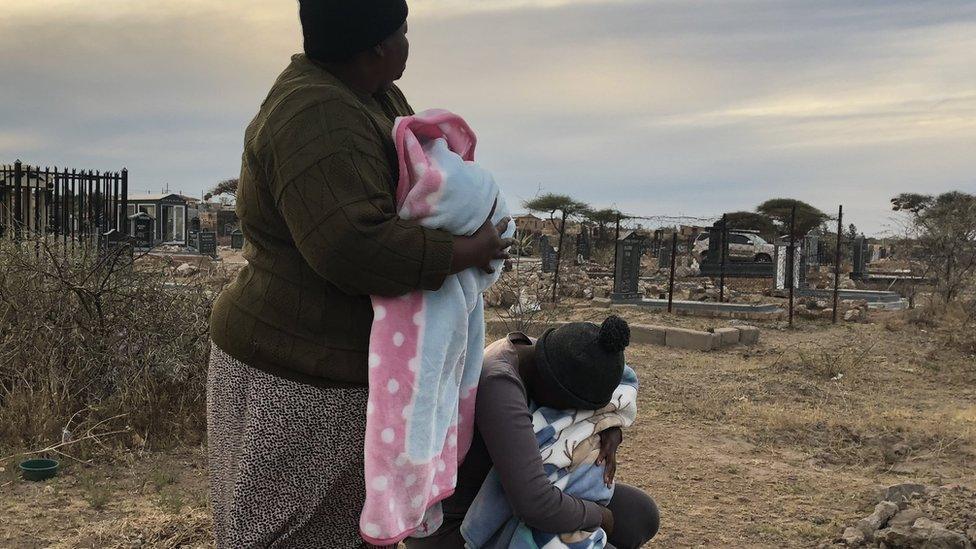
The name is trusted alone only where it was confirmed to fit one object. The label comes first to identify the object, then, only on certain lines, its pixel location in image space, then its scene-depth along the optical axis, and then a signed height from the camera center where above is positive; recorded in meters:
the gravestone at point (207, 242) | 25.84 -0.10
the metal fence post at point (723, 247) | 16.27 +0.23
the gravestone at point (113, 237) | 8.81 -0.02
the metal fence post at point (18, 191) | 10.23 +0.49
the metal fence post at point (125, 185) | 12.09 +0.72
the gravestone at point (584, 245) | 29.44 +0.27
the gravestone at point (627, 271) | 16.25 -0.32
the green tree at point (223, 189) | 46.97 +2.90
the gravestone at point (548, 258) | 23.36 -0.18
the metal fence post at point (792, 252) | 14.03 +0.16
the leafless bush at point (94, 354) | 5.04 -0.74
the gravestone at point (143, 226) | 19.70 +0.25
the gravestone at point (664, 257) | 28.02 -0.05
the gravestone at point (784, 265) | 19.70 -0.12
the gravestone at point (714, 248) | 24.33 +0.28
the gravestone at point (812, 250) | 26.81 +0.37
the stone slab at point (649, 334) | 10.83 -1.02
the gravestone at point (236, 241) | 30.52 -0.04
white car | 27.64 +0.34
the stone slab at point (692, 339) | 10.53 -1.03
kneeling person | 2.12 -0.41
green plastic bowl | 4.49 -1.25
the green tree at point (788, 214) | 36.04 +2.04
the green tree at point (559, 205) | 38.25 +2.16
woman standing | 1.54 -0.05
